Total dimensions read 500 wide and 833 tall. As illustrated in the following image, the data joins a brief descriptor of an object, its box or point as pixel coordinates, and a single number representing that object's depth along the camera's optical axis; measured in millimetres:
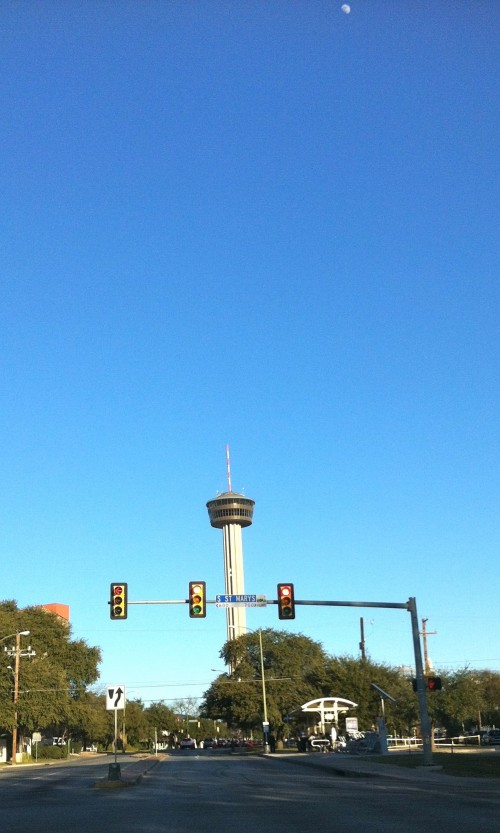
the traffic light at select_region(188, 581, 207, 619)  29250
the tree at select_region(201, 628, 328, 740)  83312
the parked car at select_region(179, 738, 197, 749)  107375
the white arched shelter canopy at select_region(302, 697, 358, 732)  61569
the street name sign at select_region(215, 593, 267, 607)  31500
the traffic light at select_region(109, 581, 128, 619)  28797
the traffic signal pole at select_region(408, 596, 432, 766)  32156
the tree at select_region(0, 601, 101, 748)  67625
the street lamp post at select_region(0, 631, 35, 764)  64188
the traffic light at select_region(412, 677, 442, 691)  30562
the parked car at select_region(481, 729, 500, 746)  67562
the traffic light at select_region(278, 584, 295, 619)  29531
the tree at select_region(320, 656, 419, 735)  75188
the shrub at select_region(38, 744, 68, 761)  83438
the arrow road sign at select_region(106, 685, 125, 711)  27500
